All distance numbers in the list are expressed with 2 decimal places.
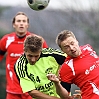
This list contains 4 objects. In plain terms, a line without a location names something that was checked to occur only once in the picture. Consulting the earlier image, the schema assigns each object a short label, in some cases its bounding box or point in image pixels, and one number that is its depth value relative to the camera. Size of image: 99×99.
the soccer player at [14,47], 17.67
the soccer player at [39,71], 13.40
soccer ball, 15.69
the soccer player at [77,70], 12.62
